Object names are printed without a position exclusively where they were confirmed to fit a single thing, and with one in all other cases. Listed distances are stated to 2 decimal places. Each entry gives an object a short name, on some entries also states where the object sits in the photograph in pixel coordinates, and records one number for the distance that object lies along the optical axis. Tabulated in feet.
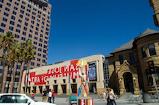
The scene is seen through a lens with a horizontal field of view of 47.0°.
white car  34.65
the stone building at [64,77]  141.28
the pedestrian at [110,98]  46.82
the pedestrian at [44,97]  75.61
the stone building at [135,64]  112.27
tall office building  246.62
